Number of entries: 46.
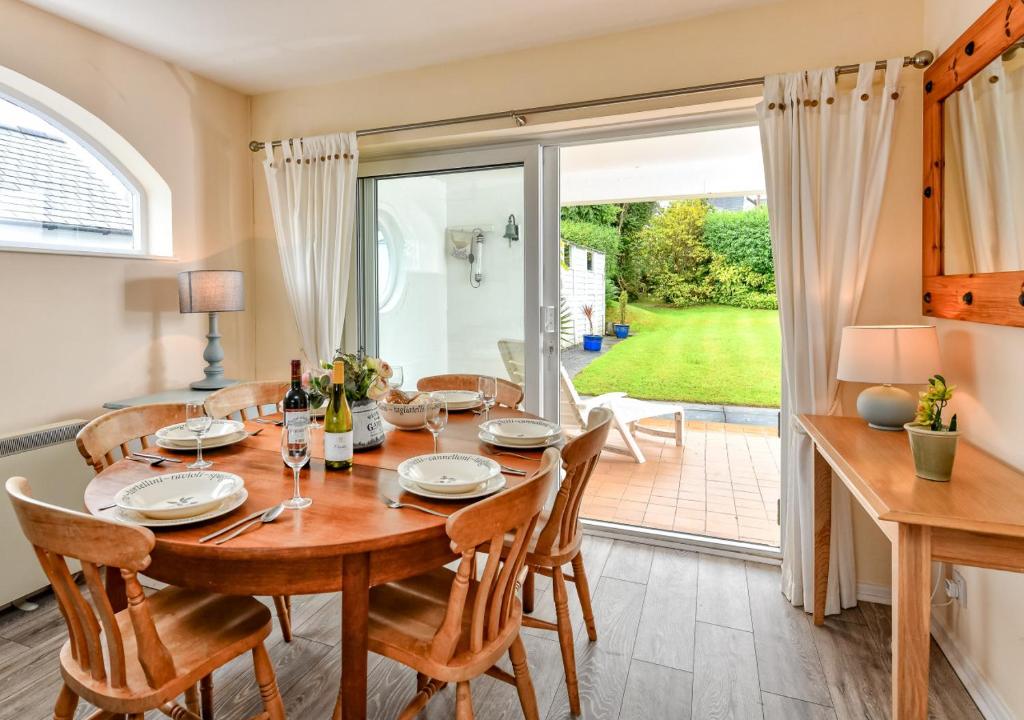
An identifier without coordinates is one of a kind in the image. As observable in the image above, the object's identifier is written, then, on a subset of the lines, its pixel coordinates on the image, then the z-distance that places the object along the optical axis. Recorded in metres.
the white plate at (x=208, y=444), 1.78
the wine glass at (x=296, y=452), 1.37
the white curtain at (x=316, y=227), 3.26
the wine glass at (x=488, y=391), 2.13
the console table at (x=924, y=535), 1.23
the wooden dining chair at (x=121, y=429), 1.79
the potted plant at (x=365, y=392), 1.72
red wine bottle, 1.47
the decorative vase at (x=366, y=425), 1.80
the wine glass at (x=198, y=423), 1.63
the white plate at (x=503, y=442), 1.84
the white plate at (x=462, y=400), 2.39
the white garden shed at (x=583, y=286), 5.29
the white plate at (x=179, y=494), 1.24
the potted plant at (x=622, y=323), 6.22
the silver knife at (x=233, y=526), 1.18
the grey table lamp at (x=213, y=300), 2.89
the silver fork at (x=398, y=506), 1.32
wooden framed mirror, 1.62
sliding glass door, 3.11
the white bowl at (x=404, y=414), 2.02
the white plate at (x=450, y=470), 1.42
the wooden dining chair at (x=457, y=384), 2.69
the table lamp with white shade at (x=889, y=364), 1.94
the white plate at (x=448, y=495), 1.39
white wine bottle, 1.60
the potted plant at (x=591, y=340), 5.92
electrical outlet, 1.94
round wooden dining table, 1.17
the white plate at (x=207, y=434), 1.82
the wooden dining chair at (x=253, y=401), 2.10
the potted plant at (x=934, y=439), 1.44
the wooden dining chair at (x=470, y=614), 1.22
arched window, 2.54
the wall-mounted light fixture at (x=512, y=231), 3.15
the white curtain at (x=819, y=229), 2.28
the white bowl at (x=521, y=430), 1.84
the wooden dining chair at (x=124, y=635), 1.08
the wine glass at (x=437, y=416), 1.69
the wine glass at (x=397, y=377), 1.98
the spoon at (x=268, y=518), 1.22
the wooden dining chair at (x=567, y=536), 1.71
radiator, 2.28
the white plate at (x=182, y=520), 1.22
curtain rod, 2.19
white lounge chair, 4.16
